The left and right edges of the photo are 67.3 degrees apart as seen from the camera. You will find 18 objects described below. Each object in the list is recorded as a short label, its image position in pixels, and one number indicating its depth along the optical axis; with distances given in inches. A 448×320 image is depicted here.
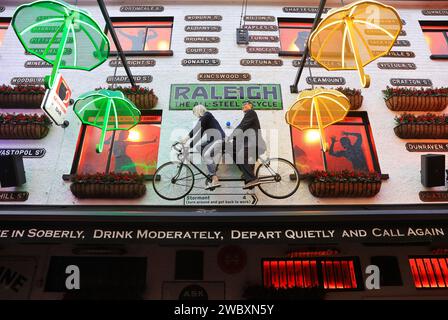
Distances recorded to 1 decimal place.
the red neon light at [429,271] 302.7
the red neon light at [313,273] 306.3
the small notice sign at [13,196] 300.5
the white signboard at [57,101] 266.4
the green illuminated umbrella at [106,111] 281.9
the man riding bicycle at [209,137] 296.0
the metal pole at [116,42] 258.7
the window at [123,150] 328.5
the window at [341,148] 330.0
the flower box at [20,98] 334.6
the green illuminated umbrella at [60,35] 230.1
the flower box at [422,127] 325.7
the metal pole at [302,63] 255.8
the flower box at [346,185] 297.6
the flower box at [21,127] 320.2
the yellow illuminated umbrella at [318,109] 282.4
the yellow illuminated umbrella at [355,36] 233.9
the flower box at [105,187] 296.2
